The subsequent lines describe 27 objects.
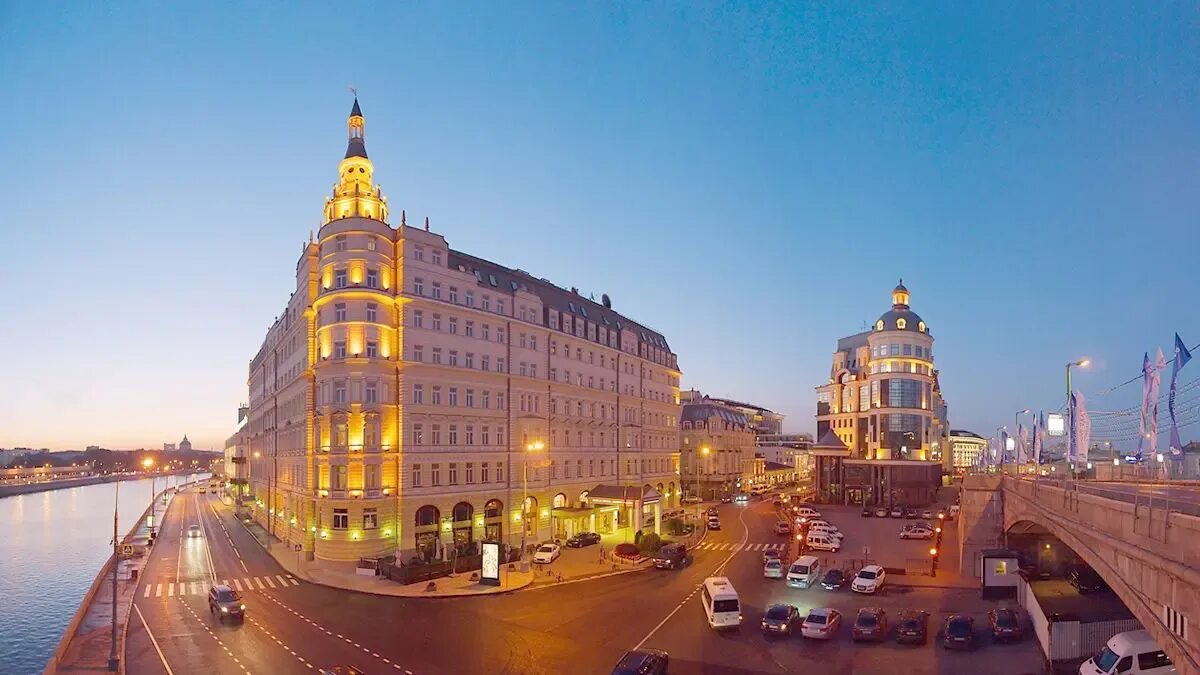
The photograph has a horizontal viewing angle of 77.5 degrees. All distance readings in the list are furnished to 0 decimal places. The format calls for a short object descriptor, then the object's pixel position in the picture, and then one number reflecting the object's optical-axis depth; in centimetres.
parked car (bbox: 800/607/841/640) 3688
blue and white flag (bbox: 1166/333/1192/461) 2506
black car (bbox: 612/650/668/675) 2950
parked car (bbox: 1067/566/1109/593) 3931
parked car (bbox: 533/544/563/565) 5931
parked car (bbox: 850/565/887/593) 4806
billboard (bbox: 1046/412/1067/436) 5759
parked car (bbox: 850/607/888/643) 3681
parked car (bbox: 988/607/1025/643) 3638
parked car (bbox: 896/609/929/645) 3647
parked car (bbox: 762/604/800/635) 3756
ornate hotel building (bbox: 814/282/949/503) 10881
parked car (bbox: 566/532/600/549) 7012
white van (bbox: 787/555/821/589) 5053
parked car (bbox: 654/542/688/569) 5872
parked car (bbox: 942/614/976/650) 3534
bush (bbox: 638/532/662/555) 6419
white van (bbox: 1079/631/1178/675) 2641
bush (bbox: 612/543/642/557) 6006
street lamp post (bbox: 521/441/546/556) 7056
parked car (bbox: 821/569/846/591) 4969
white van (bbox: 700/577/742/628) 3853
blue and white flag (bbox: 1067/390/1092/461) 3894
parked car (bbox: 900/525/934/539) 7569
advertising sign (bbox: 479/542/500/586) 4994
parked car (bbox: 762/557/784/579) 5388
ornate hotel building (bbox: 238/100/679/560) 5750
